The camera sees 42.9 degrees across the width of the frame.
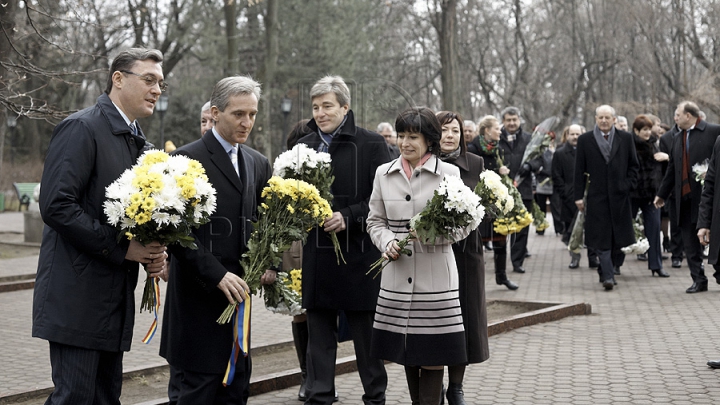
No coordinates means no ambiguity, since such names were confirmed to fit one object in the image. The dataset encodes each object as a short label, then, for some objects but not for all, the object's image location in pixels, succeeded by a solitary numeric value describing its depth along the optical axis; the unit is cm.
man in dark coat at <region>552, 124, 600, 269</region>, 1656
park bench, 3272
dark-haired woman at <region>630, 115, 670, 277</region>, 1418
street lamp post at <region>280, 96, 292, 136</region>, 2907
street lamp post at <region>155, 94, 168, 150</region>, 3067
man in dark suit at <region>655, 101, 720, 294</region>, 1225
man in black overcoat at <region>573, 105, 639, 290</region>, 1270
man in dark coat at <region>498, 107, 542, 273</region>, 1368
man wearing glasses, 436
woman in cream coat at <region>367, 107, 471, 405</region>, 556
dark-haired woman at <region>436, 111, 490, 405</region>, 635
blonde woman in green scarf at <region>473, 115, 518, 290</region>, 1221
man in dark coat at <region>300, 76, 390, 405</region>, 623
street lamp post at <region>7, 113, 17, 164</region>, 3781
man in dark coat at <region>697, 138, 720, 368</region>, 758
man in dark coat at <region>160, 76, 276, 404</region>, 498
